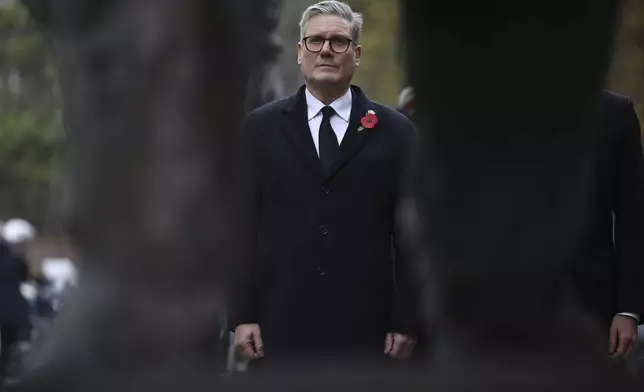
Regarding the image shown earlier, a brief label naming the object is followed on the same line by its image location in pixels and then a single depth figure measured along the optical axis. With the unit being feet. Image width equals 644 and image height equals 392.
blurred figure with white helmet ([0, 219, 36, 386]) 60.43
